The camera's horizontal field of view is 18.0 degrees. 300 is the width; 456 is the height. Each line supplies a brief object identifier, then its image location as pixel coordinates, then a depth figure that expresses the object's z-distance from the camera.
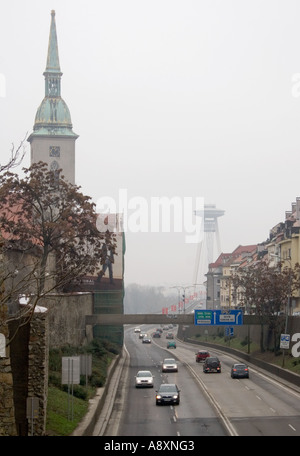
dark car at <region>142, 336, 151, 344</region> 159.61
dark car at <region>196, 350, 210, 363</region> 97.25
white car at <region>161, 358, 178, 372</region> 82.62
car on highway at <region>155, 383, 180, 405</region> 54.97
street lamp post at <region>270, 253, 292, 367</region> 85.12
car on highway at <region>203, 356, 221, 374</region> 80.12
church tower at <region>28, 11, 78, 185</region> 162.25
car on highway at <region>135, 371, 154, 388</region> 67.81
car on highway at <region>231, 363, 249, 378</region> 72.94
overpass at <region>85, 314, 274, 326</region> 95.00
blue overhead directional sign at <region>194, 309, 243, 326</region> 96.41
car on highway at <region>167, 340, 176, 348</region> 135.12
